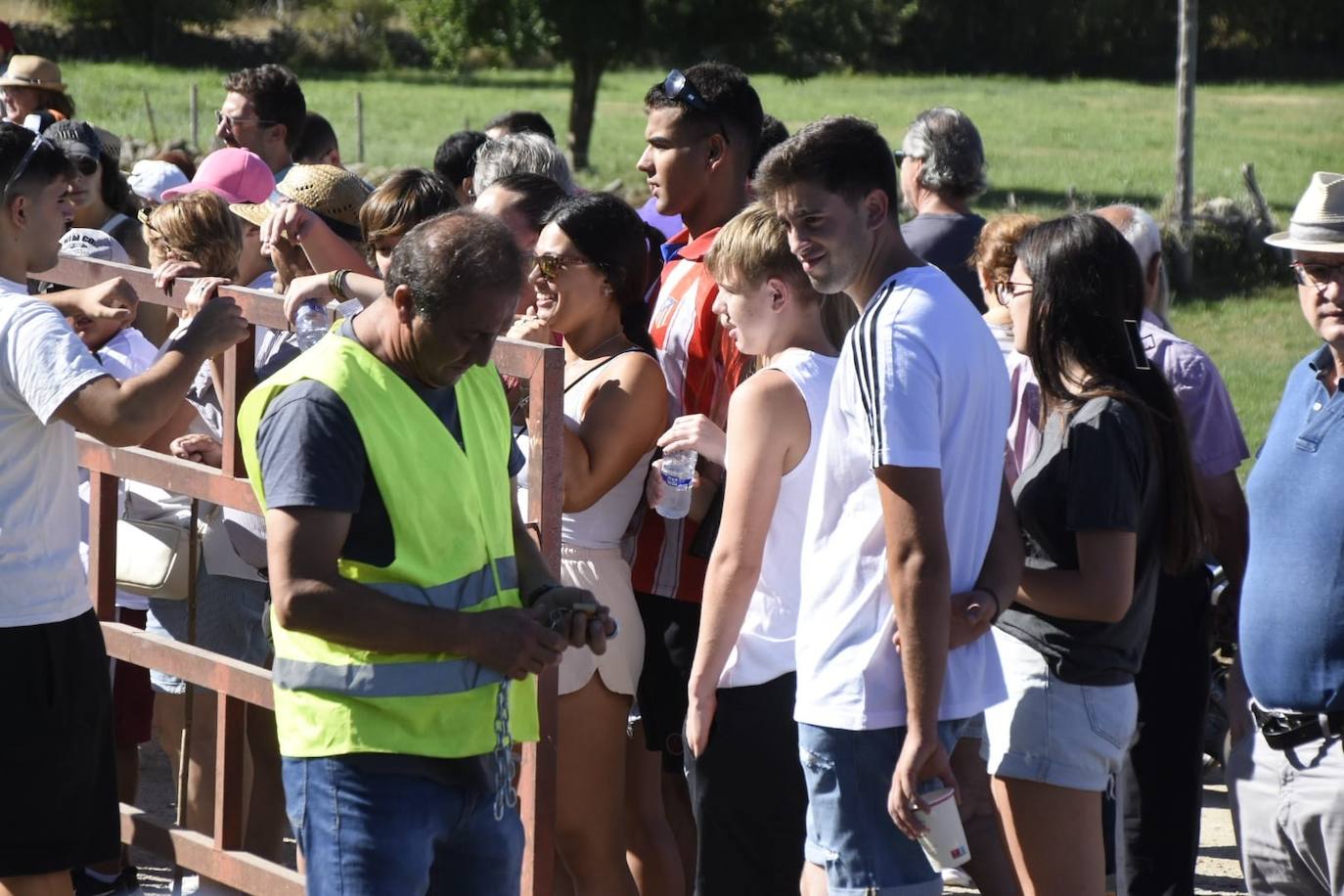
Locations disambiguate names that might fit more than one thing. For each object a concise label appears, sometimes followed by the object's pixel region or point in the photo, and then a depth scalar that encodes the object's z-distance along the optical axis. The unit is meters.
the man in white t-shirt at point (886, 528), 5.54
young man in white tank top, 6.53
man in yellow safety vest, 5.45
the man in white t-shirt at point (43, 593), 6.41
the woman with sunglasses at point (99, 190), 11.07
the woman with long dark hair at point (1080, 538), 6.41
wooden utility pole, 30.75
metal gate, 6.64
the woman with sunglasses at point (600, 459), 7.33
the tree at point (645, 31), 55.91
